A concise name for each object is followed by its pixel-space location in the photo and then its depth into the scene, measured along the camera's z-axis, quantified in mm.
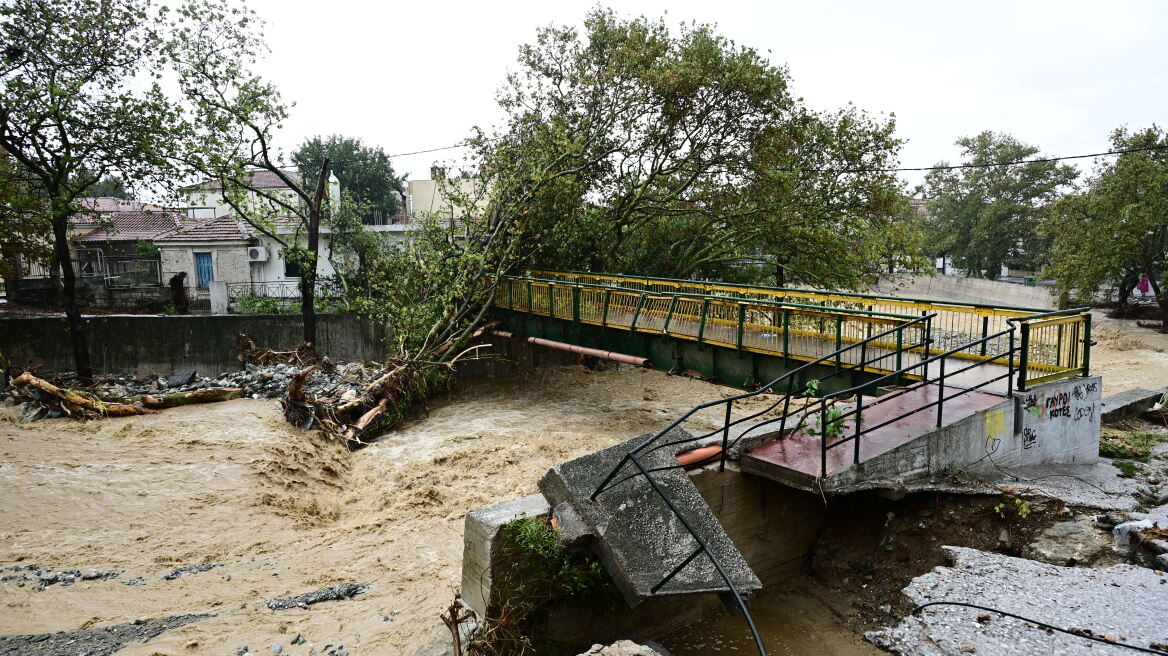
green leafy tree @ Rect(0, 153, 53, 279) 16494
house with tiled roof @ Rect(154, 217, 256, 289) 27094
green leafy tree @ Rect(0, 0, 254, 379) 14875
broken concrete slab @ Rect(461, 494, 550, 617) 5642
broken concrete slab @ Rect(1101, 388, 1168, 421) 12688
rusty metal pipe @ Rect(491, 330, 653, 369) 12875
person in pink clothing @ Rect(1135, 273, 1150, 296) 30281
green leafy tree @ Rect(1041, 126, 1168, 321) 26547
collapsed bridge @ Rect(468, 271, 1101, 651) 5930
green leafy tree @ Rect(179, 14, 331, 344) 17172
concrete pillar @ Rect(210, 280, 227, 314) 24000
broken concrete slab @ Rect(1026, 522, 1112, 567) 6230
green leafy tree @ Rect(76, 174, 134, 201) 16844
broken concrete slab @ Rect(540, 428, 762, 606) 5643
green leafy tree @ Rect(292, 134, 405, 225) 44219
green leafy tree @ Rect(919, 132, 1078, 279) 42125
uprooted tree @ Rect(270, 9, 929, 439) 18406
